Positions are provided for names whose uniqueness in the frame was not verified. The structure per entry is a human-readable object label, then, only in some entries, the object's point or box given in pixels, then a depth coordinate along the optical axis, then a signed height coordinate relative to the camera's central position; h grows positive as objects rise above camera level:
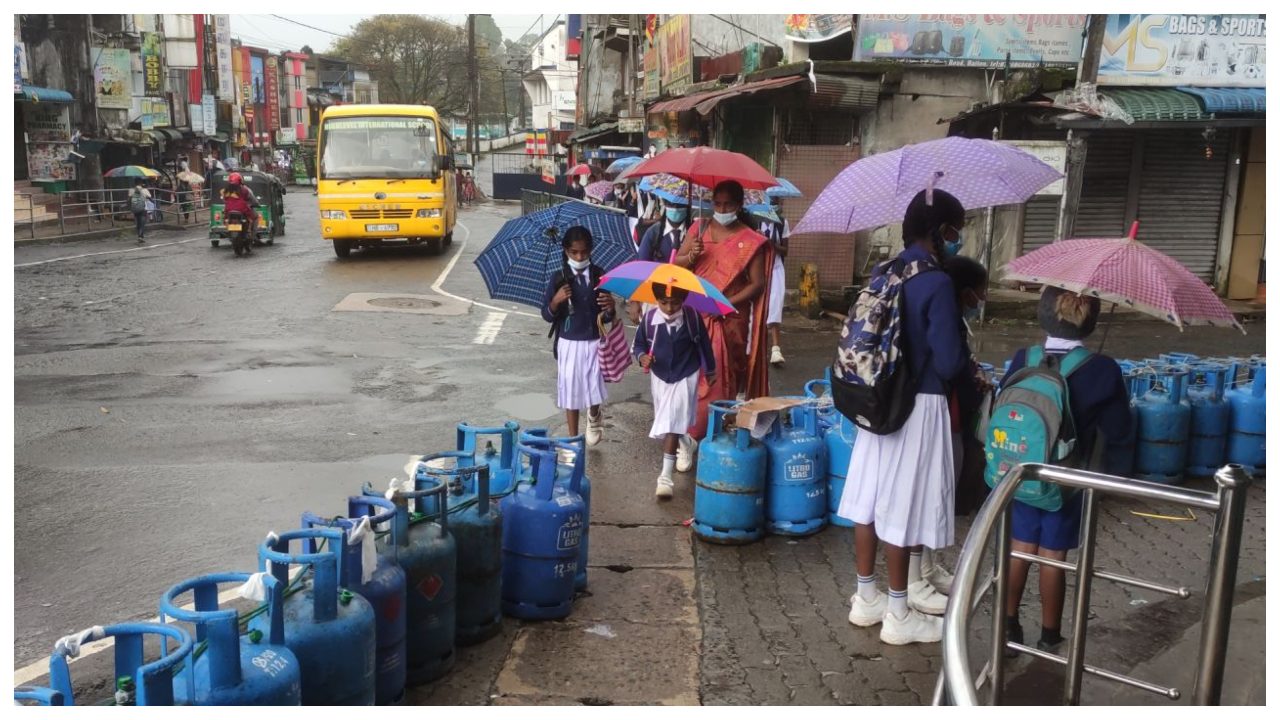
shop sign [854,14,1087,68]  13.68 +1.60
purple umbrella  4.57 -0.06
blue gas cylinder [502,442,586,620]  4.43 -1.61
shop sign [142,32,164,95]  36.22 +2.83
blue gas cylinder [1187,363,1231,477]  6.63 -1.57
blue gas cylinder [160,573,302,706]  2.73 -1.37
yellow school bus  19.95 -0.44
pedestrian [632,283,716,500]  6.23 -1.19
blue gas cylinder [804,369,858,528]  5.60 -1.55
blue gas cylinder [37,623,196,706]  2.57 -1.28
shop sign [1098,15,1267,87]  13.37 +1.47
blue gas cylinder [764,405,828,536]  5.50 -1.66
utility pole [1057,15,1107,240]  13.05 +0.34
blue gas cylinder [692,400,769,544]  5.39 -1.65
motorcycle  20.58 -1.53
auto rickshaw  22.38 -1.21
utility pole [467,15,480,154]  47.22 +3.59
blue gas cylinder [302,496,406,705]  3.42 -1.42
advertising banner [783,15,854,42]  14.23 +1.81
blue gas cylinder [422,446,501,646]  4.16 -1.54
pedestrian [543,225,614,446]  6.81 -1.08
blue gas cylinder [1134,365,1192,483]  6.45 -1.60
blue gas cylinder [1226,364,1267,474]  6.68 -1.61
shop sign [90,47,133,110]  32.88 +2.21
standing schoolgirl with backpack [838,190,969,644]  3.95 -1.14
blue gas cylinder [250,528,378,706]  3.11 -1.41
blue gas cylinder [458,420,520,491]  4.70 -1.34
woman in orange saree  6.55 -0.72
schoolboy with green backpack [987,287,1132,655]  3.90 -0.88
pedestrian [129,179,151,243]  24.52 -1.35
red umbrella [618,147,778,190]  6.68 -0.05
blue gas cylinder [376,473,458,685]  3.79 -1.53
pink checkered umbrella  3.79 -0.40
